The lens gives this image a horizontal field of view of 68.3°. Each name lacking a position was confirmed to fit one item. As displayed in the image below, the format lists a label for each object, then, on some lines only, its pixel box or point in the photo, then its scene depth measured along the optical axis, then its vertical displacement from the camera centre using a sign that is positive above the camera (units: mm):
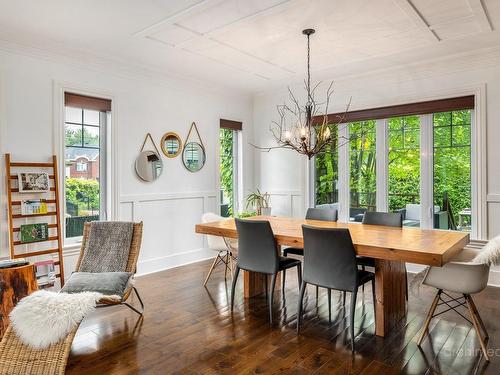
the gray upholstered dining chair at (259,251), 3227 -584
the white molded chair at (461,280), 2559 -687
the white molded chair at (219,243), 4184 -666
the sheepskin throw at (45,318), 1911 -693
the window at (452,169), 4543 +196
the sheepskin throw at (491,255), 2514 -489
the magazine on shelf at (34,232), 3699 -461
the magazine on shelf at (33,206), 3723 -198
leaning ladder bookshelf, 3621 -235
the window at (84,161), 4234 +313
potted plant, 5910 -271
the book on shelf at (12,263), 2901 -609
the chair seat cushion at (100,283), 2957 -794
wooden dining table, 2551 -463
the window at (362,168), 5246 +249
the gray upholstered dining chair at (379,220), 3584 -372
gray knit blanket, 3422 -574
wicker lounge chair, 1896 -883
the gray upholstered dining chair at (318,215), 4219 -363
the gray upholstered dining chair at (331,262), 2721 -590
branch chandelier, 4211 +1098
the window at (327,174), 5629 +173
